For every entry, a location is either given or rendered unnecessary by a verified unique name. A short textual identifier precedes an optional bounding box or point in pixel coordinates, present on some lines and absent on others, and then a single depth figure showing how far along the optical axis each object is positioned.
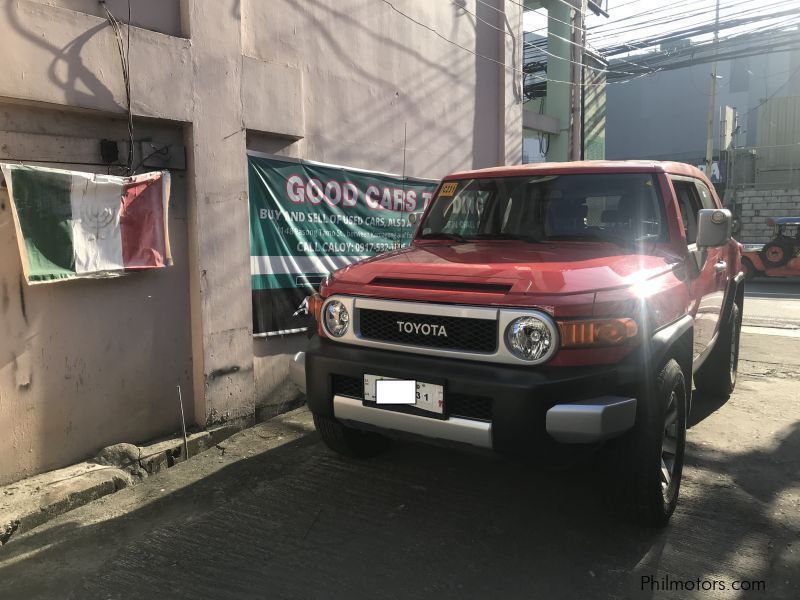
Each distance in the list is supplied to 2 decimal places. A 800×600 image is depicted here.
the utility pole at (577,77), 10.99
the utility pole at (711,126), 21.30
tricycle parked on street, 16.75
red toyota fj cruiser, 2.68
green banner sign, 5.05
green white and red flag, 3.55
